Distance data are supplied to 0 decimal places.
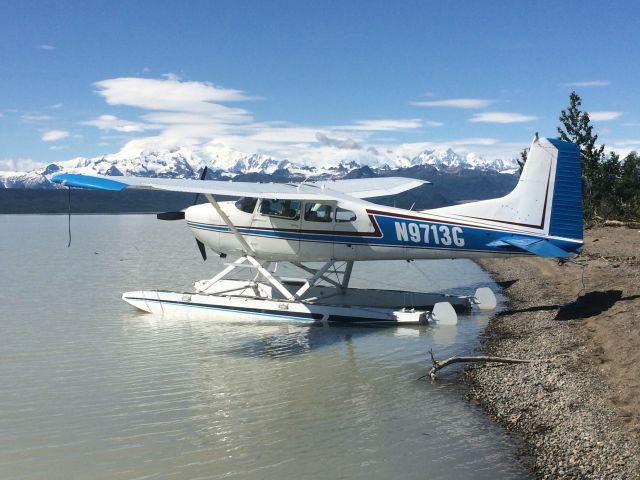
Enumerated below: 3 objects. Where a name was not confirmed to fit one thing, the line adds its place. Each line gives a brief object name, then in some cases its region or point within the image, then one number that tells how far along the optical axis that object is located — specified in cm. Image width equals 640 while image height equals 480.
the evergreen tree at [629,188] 3563
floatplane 1281
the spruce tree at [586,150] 4038
